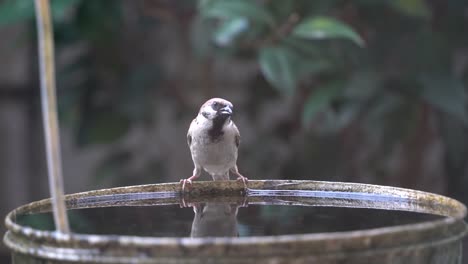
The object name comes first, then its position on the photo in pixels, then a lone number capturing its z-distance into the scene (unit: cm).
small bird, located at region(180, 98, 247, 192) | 515
